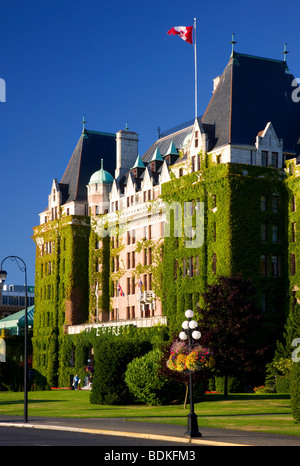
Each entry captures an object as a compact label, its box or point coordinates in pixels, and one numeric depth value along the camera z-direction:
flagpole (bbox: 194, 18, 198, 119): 80.62
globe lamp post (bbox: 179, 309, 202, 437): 34.72
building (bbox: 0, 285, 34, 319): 176.50
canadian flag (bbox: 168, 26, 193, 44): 75.21
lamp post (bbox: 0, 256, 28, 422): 45.66
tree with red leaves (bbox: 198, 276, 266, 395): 62.62
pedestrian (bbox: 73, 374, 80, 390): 88.81
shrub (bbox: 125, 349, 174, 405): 56.59
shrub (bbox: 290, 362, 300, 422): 38.72
